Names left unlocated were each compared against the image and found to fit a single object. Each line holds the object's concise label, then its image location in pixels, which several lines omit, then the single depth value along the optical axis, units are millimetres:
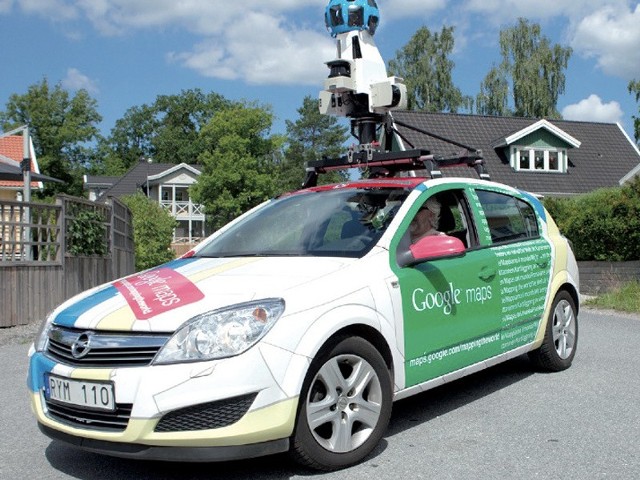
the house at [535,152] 34969
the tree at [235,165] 57375
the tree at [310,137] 84375
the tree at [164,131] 97750
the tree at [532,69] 49781
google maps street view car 3533
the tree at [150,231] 32031
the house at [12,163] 23308
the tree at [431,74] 52094
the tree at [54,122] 64875
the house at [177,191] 70625
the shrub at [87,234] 11648
